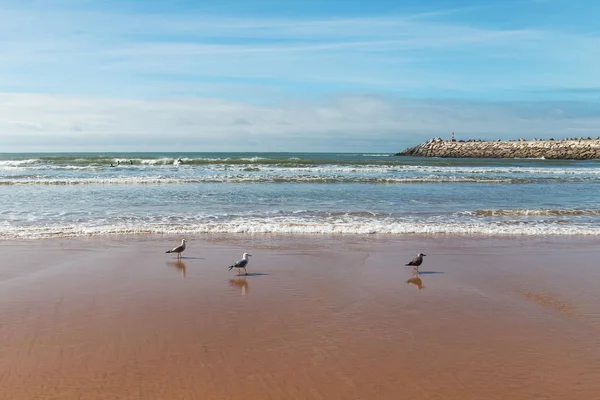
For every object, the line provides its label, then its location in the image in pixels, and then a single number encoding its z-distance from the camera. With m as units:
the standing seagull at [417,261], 8.38
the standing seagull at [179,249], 9.24
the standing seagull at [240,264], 8.11
